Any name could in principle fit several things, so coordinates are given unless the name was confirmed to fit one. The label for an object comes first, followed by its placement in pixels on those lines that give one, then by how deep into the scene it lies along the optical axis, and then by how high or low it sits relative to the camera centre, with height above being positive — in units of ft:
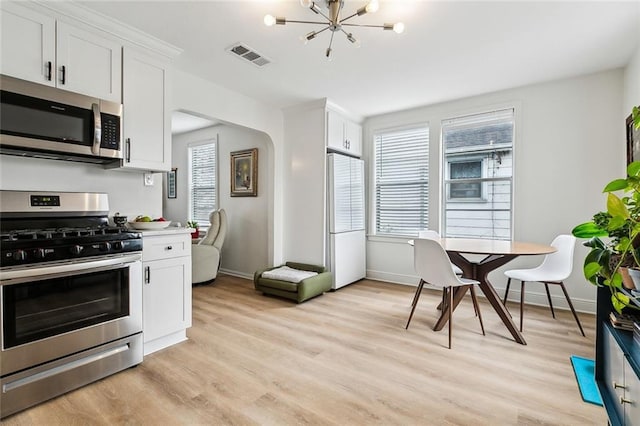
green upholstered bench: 11.82 -3.03
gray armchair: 14.16 -1.95
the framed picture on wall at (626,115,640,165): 8.65 +2.04
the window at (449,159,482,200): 13.21 +1.49
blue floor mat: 5.98 -3.59
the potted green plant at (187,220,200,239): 17.71 -0.94
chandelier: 6.35 +4.10
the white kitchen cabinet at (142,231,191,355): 7.64 -2.05
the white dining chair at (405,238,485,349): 8.47 -1.63
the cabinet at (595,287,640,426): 3.78 -2.28
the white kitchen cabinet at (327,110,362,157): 13.92 +3.67
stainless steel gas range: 5.58 -1.80
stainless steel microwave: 6.09 +1.86
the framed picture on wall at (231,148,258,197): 16.22 +2.01
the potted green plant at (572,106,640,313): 3.68 -0.36
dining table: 8.37 -1.54
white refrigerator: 13.75 -0.44
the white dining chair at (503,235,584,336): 9.40 -1.84
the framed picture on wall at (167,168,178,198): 20.30 +1.75
